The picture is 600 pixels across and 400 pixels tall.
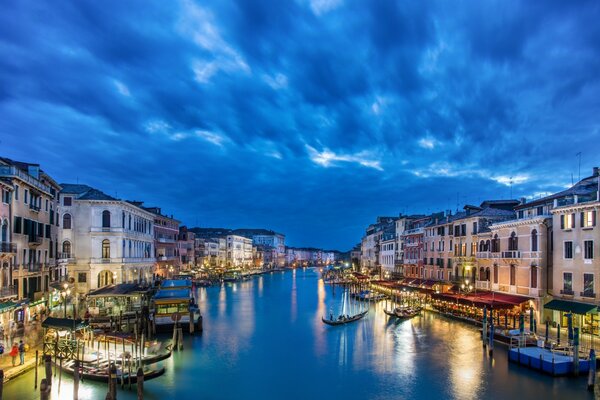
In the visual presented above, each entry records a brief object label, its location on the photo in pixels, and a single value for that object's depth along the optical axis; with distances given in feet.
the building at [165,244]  234.38
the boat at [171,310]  115.55
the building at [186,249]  292.40
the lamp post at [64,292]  116.78
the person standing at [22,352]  73.92
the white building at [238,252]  427.33
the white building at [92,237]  151.43
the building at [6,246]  90.02
